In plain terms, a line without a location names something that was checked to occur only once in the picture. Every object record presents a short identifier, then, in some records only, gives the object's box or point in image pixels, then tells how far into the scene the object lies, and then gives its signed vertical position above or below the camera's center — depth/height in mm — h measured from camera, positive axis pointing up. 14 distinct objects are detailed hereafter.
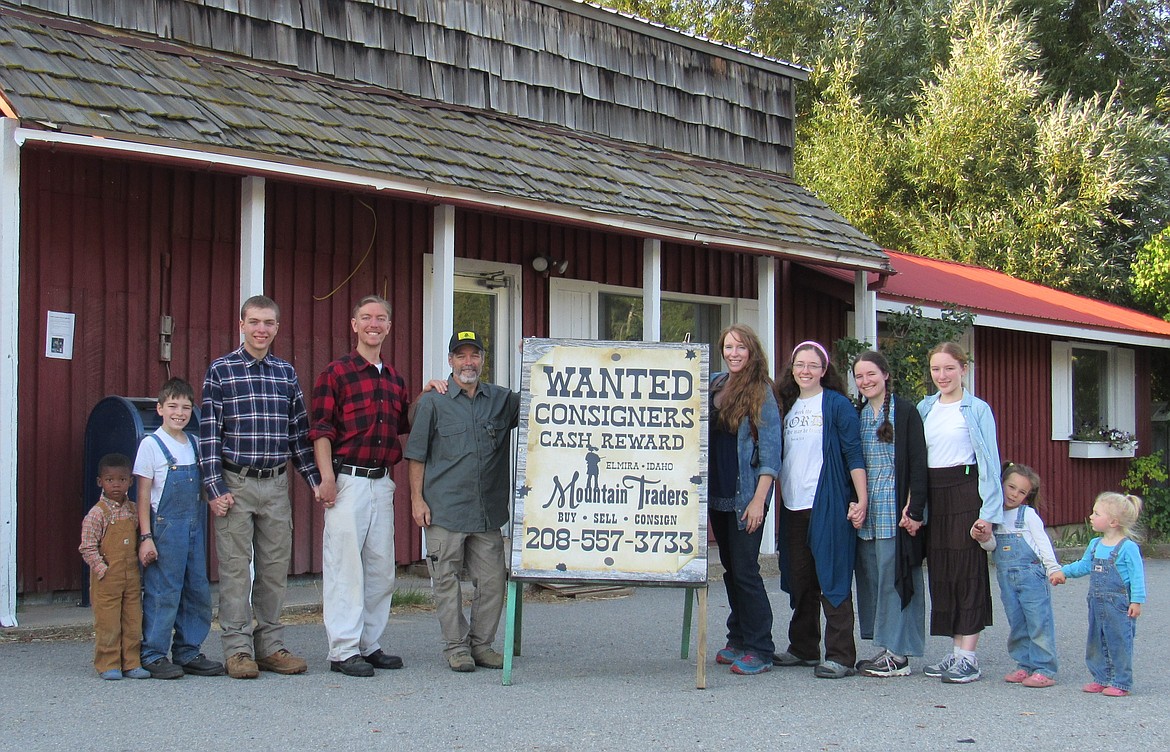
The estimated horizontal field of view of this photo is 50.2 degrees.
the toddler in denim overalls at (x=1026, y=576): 6102 -834
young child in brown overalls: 5715 -830
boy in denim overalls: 5793 -686
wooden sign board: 6051 -299
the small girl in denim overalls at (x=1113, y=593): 5895 -885
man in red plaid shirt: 5973 -421
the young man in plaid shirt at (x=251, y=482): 5805 -383
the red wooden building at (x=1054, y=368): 14078 +481
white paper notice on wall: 7543 +389
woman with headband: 6195 -487
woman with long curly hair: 6191 -348
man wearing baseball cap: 6137 -428
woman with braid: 6203 -576
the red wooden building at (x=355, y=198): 7410 +1410
